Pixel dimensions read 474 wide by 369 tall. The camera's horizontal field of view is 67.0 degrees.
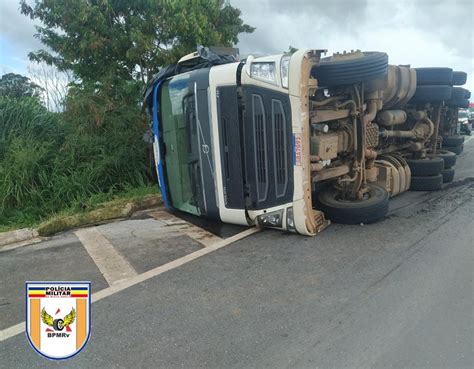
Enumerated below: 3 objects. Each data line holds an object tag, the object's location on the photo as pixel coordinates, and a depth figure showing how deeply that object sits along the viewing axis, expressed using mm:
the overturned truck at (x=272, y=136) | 3707
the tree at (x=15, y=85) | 12501
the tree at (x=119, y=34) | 7031
